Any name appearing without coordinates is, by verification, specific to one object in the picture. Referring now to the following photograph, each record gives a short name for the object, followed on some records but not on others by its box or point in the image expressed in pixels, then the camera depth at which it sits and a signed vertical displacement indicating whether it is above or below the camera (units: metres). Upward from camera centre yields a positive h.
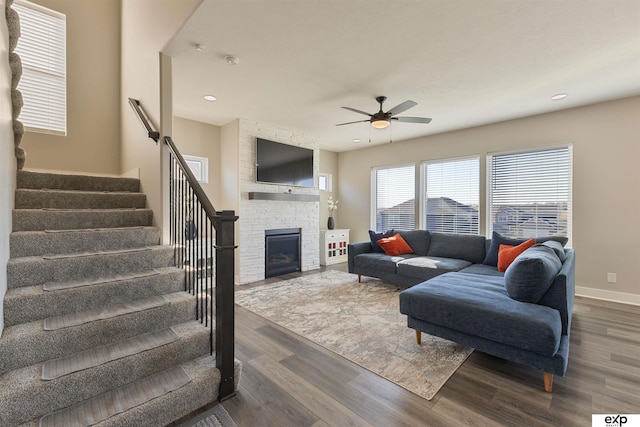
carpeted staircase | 1.45 -0.74
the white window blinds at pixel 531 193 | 4.22 +0.28
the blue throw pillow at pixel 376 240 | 4.99 -0.54
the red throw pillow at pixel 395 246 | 4.77 -0.62
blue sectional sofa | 1.87 -0.77
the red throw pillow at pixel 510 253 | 3.48 -0.56
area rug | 2.17 -1.26
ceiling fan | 3.34 +1.24
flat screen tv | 4.98 +0.93
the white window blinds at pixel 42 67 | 3.54 +1.95
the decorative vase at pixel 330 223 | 6.75 -0.30
